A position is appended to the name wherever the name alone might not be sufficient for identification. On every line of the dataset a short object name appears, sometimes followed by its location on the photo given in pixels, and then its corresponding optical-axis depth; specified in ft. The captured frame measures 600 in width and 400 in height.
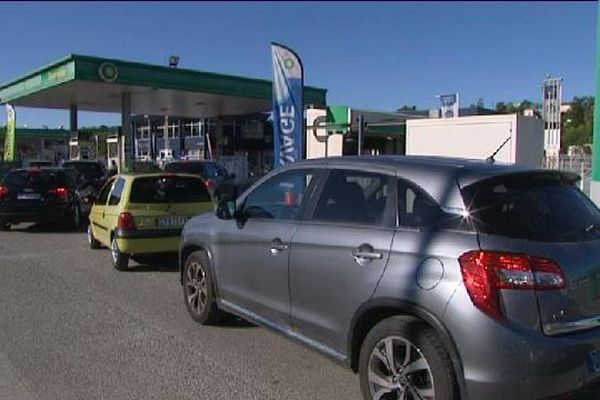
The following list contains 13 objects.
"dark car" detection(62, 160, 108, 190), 82.02
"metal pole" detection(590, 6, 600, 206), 32.79
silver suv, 12.51
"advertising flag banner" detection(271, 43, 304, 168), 44.57
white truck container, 47.65
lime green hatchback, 33.27
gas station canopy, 87.45
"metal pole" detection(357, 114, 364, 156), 43.75
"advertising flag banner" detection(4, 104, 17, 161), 122.01
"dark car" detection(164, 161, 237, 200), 68.99
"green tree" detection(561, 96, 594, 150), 305.94
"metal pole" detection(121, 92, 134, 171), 103.40
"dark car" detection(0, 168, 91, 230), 52.47
